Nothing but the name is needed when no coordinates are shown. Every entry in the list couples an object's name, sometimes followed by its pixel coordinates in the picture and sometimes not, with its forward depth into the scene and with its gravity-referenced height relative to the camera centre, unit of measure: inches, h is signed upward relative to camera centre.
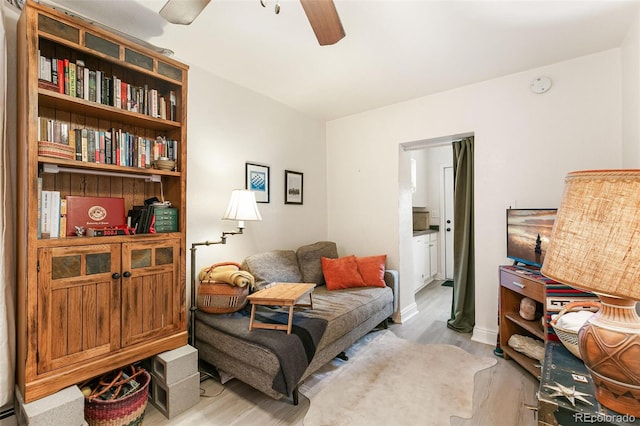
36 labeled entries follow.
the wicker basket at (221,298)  90.0 -25.6
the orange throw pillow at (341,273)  127.0 -26.1
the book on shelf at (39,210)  62.4 +1.2
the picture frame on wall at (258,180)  120.3 +14.6
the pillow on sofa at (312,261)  130.2 -21.0
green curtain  125.0 -12.3
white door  217.2 -6.6
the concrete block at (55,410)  55.2 -37.6
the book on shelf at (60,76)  64.7 +30.8
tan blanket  89.8 -19.3
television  91.8 -6.8
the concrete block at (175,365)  74.1 -38.9
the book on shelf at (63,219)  67.1 -0.8
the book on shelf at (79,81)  67.6 +31.2
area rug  73.5 -50.5
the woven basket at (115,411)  63.9 -43.3
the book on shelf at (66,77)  65.5 +31.0
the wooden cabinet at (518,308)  85.4 -32.2
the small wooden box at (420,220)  206.8 -4.3
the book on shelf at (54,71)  63.9 +31.5
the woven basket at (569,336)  56.4 -24.4
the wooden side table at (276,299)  78.7 -22.9
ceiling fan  53.4 +37.8
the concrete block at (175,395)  73.3 -46.6
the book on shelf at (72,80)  66.3 +30.7
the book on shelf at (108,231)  69.1 -3.8
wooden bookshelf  58.6 -2.6
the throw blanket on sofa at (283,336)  71.5 -32.4
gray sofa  73.4 -34.3
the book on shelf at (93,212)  68.9 +0.8
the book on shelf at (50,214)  63.4 +0.4
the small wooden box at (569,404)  38.4 -27.3
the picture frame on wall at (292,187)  138.4 +13.2
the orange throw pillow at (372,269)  127.0 -24.2
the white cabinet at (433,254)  207.5 -29.6
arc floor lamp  90.7 +0.2
